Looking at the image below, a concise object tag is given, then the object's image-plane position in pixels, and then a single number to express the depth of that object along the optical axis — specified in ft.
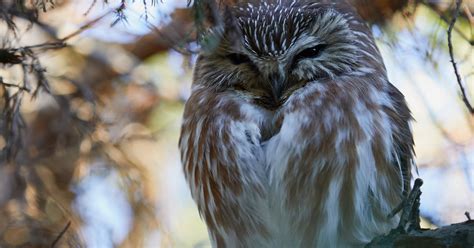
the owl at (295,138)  21.91
